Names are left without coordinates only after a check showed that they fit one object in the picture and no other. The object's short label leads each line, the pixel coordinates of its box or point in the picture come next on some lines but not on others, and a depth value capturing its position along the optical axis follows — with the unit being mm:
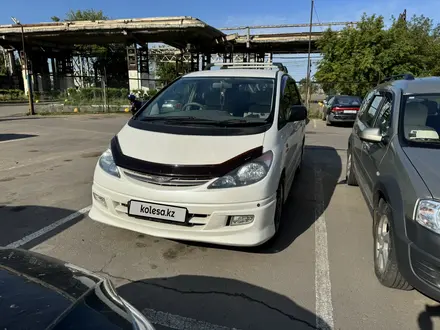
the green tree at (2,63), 54812
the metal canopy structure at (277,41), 35000
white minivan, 3062
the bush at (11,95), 35109
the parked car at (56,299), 1401
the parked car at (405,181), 2332
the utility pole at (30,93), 19370
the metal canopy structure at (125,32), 29609
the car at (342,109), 16219
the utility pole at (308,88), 22088
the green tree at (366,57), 23391
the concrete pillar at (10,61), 39797
